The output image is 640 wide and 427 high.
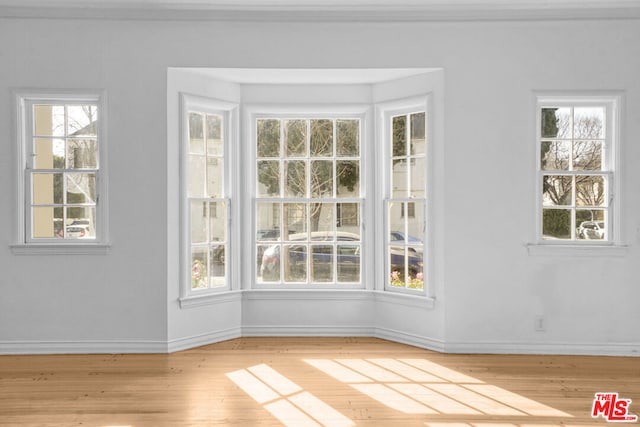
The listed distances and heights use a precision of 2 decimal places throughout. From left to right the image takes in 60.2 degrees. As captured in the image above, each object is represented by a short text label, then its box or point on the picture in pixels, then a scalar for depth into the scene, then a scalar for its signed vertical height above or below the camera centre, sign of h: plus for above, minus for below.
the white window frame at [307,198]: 5.43 +0.36
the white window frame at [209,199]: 4.96 +0.17
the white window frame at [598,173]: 4.76 +0.20
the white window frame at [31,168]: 4.76 +0.24
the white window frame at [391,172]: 4.97 +0.26
